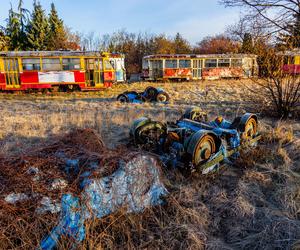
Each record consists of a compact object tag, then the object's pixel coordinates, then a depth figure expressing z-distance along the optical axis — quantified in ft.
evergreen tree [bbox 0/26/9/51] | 89.11
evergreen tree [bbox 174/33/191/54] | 124.18
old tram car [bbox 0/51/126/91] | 50.37
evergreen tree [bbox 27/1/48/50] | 99.04
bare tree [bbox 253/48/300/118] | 23.88
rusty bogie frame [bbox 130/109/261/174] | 12.59
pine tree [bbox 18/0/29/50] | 99.14
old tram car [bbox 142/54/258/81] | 72.49
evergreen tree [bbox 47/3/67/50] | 100.22
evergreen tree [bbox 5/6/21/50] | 97.42
